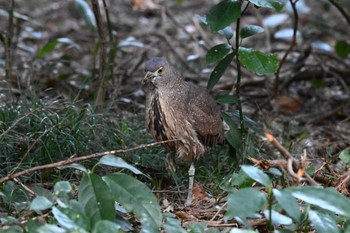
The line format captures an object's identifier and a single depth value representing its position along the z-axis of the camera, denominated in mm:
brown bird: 9797
